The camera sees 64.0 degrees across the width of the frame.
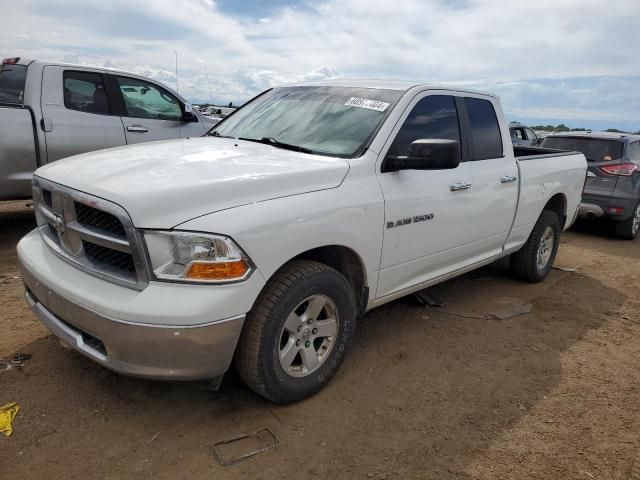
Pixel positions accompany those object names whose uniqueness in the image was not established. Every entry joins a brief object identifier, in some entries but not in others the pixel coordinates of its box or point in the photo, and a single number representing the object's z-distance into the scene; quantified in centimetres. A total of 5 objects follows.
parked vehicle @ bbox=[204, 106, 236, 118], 1490
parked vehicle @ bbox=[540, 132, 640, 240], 788
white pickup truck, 235
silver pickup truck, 543
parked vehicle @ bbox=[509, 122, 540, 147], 1476
